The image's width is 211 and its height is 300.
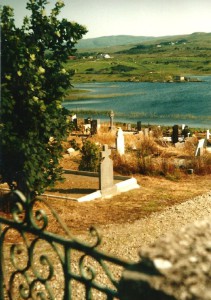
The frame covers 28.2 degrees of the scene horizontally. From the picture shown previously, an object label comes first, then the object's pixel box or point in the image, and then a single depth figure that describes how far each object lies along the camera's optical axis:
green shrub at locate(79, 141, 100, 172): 14.14
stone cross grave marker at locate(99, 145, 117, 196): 11.37
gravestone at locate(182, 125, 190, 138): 22.93
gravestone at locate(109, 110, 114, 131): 23.24
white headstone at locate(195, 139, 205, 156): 17.03
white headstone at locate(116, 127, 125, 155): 16.94
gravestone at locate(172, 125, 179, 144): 21.48
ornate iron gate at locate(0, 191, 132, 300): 2.16
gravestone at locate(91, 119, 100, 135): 23.63
